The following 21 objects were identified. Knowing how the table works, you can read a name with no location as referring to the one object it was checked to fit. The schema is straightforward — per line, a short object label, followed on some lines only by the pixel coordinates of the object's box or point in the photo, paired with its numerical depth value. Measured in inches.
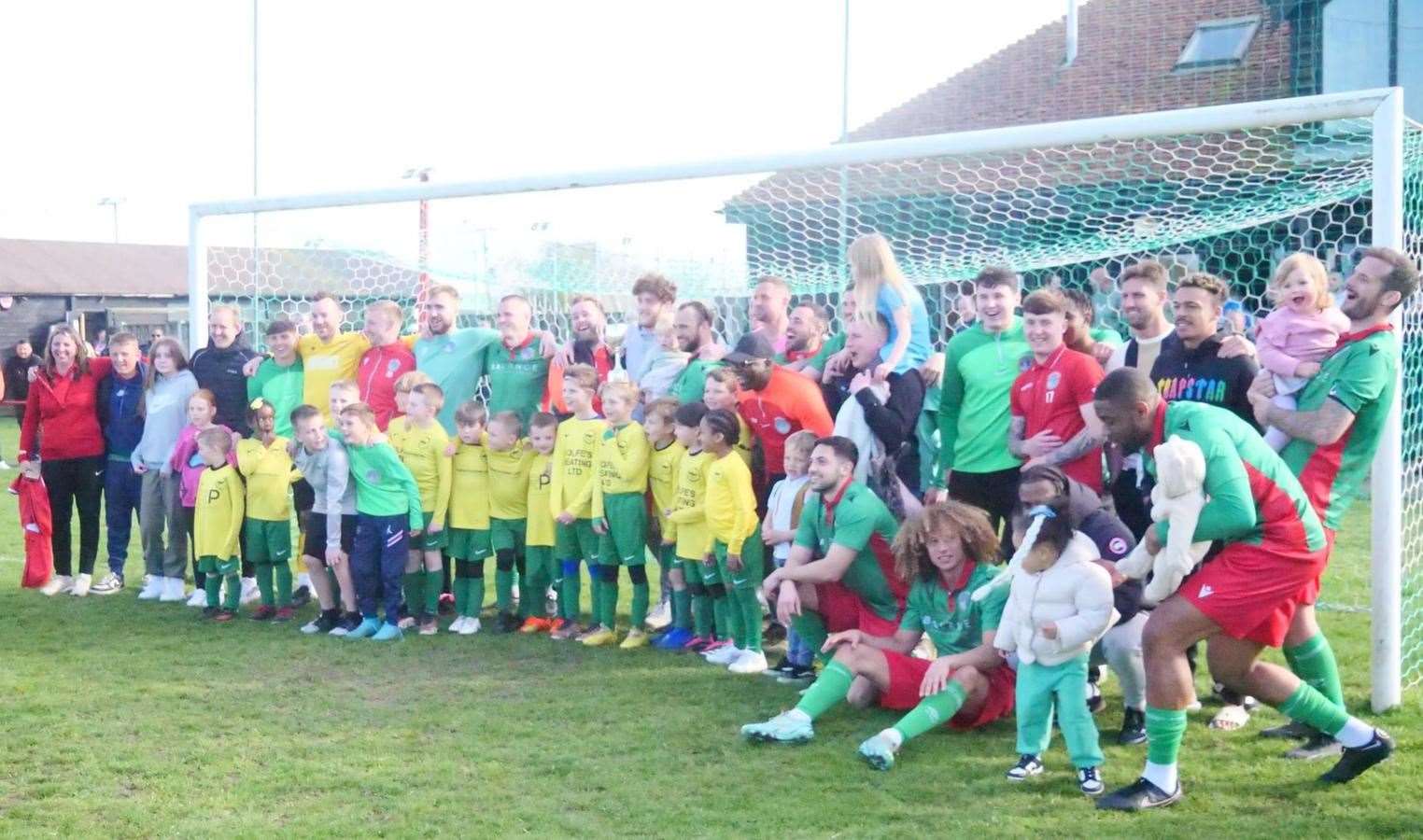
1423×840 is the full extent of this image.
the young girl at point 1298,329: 192.7
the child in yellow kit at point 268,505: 299.7
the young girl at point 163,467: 326.0
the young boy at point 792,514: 239.5
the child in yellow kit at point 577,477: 273.0
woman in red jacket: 338.3
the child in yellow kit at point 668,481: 266.8
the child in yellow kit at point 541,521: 278.5
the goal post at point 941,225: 232.2
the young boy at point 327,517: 279.8
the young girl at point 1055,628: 180.4
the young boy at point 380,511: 277.7
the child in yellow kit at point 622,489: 267.6
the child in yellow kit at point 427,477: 285.9
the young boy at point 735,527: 247.6
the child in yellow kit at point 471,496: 285.4
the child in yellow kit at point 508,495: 283.4
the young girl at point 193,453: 313.3
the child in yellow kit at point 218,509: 301.9
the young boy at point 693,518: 255.3
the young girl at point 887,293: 240.5
